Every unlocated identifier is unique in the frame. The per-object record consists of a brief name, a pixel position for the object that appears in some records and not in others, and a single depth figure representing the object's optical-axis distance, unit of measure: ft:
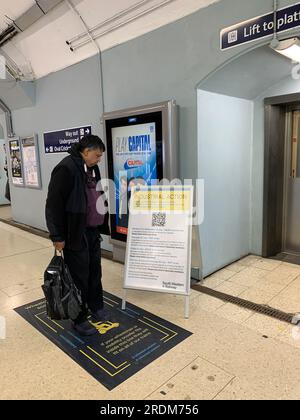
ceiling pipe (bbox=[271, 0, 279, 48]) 7.48
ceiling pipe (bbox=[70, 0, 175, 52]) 9.43
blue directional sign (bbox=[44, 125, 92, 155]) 13.93
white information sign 8.61
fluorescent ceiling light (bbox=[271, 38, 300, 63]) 7.51
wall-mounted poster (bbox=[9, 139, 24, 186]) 18.81
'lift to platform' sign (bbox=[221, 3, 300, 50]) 7.29
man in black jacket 7.20
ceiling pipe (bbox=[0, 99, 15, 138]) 19.15
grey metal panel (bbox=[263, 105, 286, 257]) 11.99
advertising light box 9.91
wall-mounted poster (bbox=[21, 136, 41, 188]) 17.17
